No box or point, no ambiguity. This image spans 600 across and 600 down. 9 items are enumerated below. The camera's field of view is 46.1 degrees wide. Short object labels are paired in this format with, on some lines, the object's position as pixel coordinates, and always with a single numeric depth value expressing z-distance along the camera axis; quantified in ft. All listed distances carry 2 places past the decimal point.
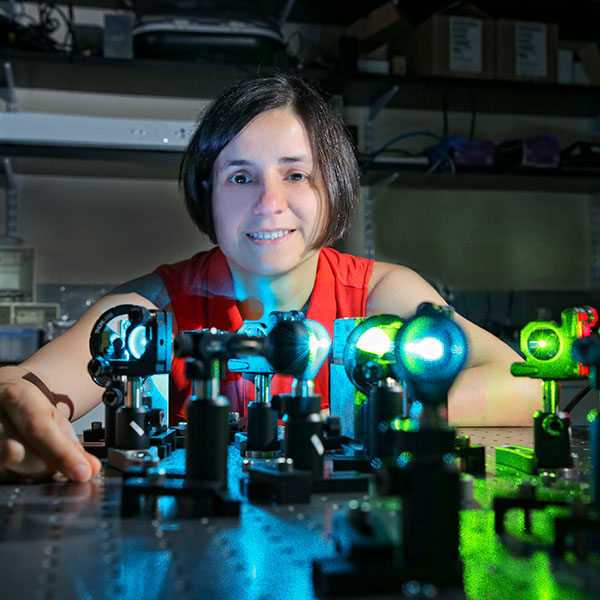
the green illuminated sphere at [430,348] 1.96
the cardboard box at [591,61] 10.08
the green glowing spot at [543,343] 2.83
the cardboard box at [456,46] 9.09
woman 4.36
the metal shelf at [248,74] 8.48
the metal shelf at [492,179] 9.27
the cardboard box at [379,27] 8.83
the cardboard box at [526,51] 9.36
